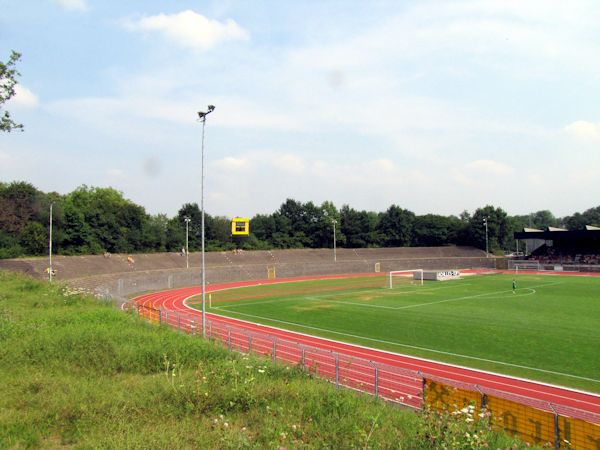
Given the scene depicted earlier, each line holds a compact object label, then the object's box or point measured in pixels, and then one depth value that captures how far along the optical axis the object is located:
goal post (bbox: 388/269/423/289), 57.19
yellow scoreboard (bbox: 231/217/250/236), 40.88
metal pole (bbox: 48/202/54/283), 46.62
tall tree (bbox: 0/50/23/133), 21.92
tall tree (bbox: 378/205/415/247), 106.62
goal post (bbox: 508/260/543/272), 74.75
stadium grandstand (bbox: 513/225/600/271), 73.88
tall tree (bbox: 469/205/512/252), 98.94
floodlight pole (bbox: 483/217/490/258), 91.59
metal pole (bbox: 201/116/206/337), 23.79
